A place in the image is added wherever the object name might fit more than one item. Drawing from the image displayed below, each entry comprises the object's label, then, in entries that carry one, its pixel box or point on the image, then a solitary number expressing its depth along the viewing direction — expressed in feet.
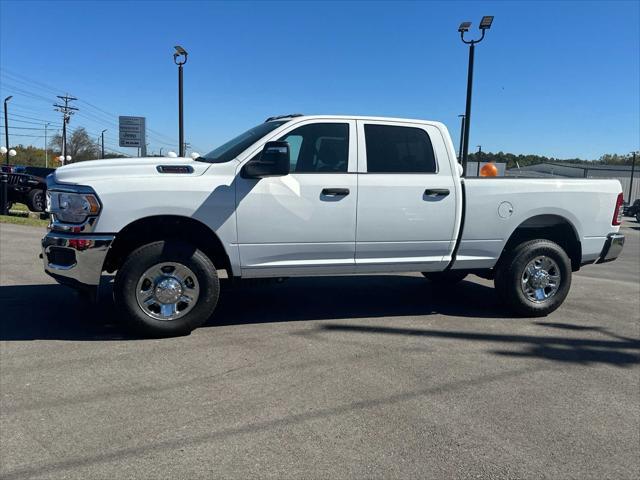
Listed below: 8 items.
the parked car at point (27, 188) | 52.44
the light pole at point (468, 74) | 44.29
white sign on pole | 74.69
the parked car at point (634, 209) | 94.88
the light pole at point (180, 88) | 48.73
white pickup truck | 14.37
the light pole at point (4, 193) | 50.55
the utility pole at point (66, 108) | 235.81
